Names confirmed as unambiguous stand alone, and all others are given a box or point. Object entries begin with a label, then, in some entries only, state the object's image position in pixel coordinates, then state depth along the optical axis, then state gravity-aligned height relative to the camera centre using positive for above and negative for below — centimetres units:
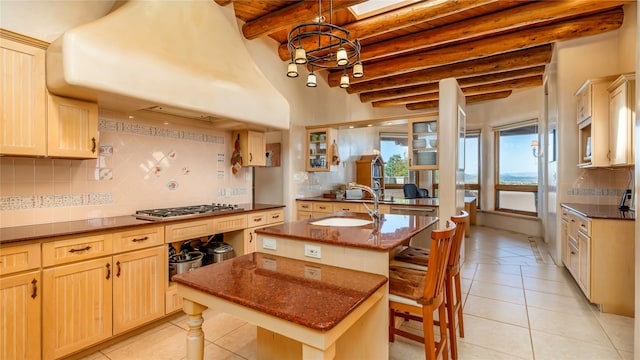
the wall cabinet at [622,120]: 289 +58
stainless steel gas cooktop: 276 -35
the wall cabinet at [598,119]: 323 +64
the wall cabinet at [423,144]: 453 +52
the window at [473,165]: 762 +32
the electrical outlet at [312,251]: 184 -46
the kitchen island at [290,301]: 114 -53
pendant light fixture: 220 +94
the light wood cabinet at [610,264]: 270 -81
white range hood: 205 +94
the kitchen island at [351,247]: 165 -43
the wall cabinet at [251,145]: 396 +44
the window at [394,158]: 825 +55
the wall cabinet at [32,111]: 200 +48
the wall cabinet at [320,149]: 514 +50
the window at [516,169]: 671 +19
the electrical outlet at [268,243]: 202 -45
